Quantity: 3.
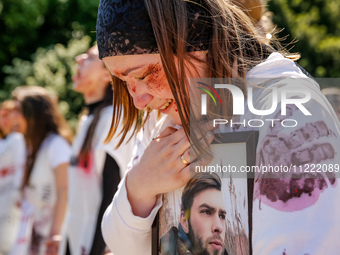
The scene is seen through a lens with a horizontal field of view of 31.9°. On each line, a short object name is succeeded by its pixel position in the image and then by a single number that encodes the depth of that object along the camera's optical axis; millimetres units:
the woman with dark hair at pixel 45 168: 4840
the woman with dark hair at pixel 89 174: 3490
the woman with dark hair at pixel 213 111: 1240
